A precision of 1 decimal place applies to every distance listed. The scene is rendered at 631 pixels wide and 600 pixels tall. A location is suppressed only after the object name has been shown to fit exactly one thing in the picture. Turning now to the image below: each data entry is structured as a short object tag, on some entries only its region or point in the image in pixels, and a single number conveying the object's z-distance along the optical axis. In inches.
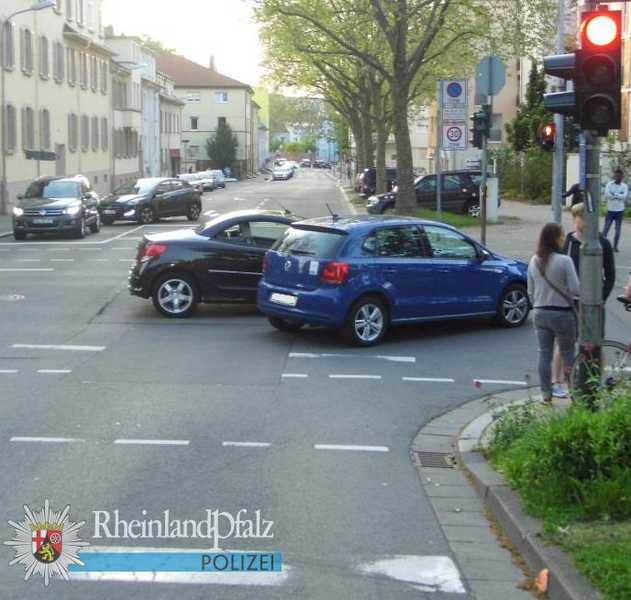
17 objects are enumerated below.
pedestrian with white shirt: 932.6
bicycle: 309.6
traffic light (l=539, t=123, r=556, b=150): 891.4
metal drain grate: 336.8
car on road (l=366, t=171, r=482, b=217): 1470.2
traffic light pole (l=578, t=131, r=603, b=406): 320.8
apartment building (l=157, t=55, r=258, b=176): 4960.6
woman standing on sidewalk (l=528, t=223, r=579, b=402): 395.5
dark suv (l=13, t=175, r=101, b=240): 1192.8
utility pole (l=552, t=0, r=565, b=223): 949.8
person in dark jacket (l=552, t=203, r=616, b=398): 415.8
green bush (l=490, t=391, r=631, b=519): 252.8
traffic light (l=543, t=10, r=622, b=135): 308.0
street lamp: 1581.0
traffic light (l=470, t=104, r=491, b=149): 845.8
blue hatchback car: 535.2
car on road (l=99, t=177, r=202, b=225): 1444.4
